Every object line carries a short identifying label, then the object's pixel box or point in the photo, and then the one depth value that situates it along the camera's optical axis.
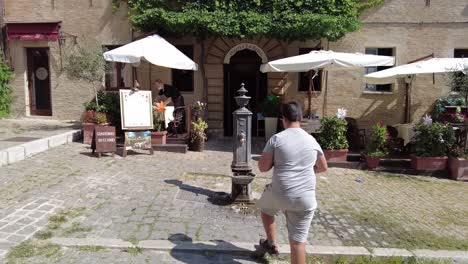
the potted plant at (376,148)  8.97
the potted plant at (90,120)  9.62
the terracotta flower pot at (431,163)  8.76
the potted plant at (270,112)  11.28
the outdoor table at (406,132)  9.32
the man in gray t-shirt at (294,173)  3.57
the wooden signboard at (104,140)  8.45
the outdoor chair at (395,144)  9.66
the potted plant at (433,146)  8.73
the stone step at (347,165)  9.07
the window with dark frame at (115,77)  12.74
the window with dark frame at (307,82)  12.58
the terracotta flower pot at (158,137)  9.61
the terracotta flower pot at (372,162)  8.96
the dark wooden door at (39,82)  13.27
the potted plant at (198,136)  9.73
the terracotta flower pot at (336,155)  9.03
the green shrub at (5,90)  12.93
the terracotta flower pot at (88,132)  9.77
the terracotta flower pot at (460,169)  8.43
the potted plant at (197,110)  10.06
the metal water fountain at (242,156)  5.80
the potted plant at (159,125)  9.63
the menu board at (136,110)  9.12
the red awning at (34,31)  12.57
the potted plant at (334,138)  8.94
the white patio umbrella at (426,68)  9.14
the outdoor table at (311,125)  9.41
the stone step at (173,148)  9.55
